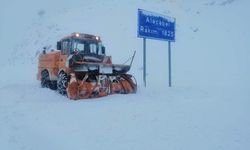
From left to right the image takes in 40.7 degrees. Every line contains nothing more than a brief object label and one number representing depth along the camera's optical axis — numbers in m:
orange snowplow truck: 12.09
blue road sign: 16.53
